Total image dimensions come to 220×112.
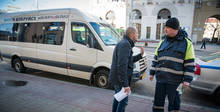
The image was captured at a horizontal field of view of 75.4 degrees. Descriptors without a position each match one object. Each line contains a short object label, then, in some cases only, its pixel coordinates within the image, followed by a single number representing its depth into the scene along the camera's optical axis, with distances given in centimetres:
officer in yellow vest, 251
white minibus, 483
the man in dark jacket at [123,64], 245
